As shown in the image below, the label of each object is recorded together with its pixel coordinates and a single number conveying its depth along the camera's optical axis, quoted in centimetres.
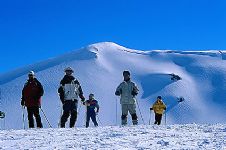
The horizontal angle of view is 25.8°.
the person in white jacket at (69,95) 1442
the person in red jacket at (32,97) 1462
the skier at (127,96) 1565
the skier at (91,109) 2133
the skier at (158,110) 2144
